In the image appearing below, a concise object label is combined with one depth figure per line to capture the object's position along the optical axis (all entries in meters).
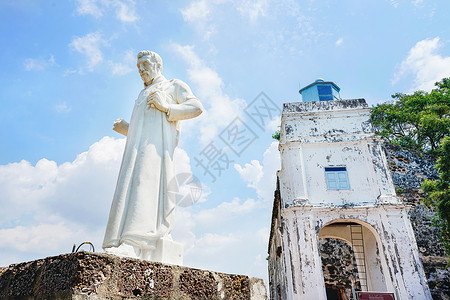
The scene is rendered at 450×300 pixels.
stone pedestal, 1.34
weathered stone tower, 7.63
